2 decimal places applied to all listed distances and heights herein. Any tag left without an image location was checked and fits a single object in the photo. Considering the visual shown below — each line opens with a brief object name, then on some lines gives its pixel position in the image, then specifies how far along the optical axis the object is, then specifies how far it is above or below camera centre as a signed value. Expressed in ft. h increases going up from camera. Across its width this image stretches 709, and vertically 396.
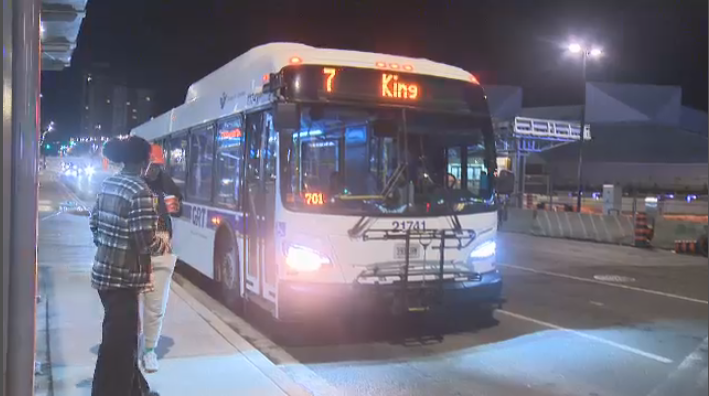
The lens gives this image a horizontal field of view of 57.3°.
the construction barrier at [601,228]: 63.10 -4.34
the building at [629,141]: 181.93 +14.21
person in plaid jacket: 13.32 -1.86
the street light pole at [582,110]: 92.27 +10.72
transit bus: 22.48 -0.07
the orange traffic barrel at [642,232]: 63.05 -4.40
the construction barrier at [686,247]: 58.65 -5.42
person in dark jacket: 16.96 -3.02
